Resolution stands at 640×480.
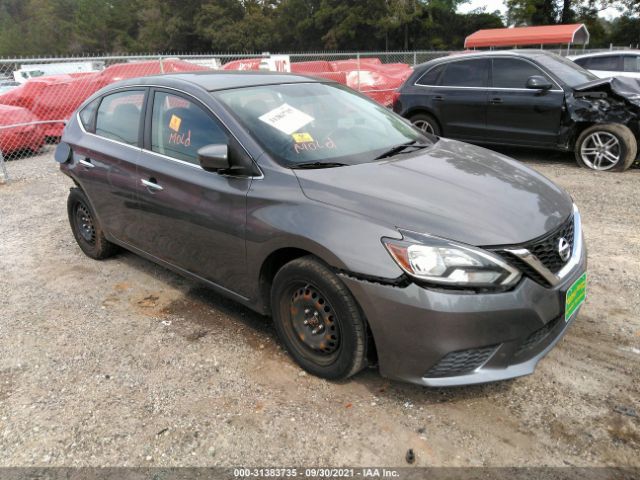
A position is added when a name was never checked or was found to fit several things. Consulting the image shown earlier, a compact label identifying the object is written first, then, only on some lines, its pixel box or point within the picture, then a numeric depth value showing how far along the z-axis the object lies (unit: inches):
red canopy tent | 1192.2
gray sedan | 96.6
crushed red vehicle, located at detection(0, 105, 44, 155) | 392.8
